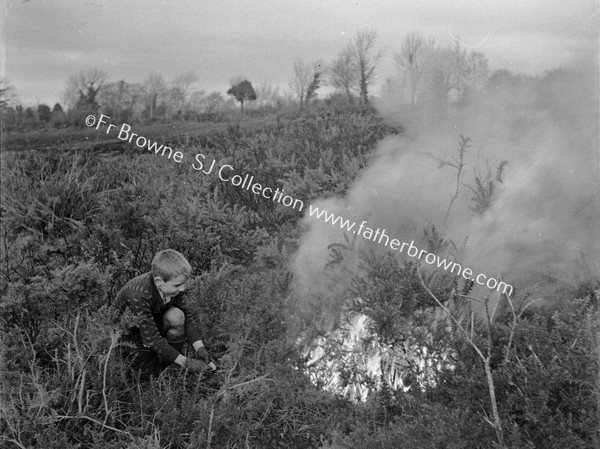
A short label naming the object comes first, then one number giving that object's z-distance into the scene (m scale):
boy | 3.64
